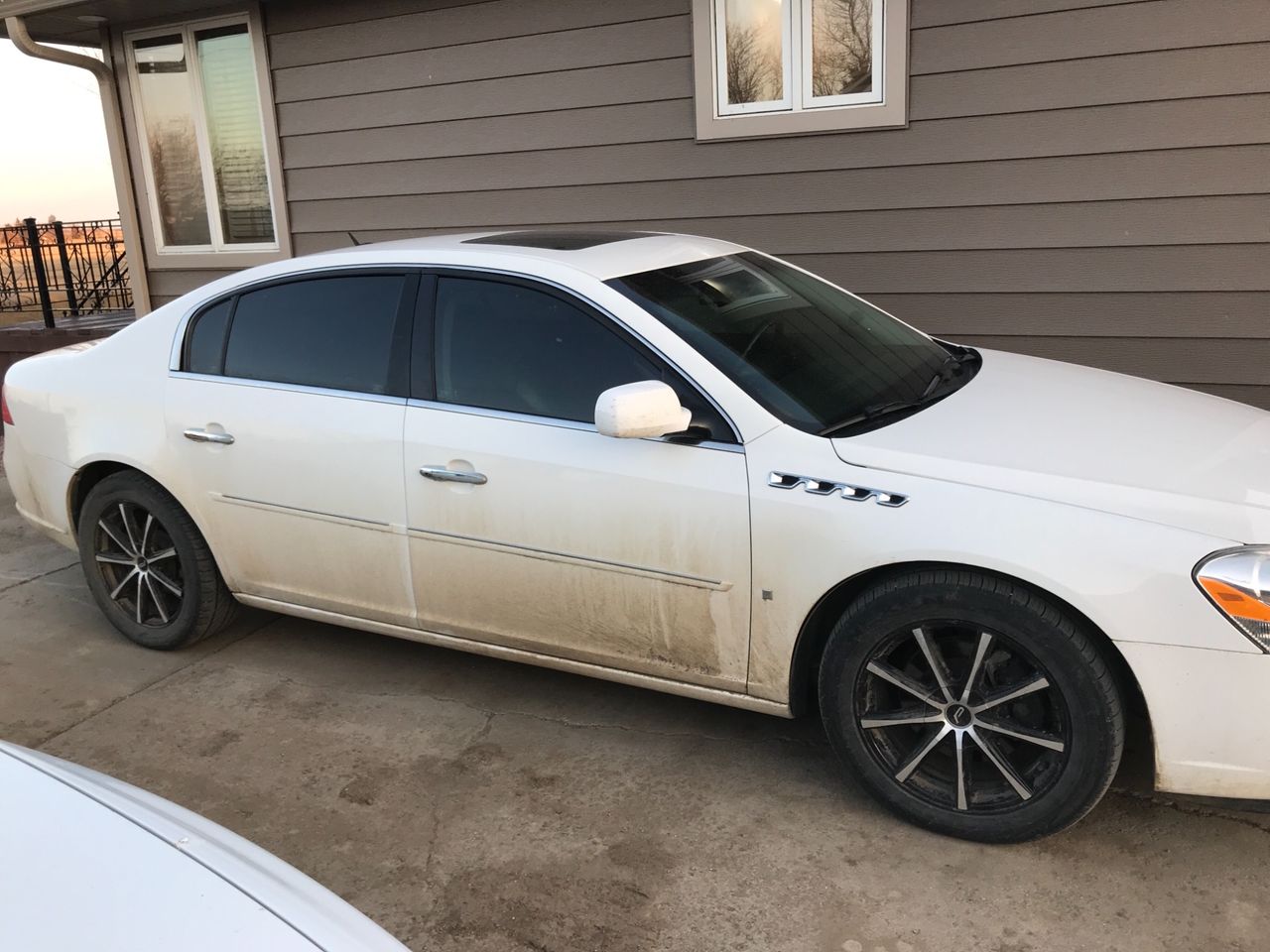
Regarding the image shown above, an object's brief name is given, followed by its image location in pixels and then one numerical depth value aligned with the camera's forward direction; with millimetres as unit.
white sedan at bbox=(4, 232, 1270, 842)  2555
